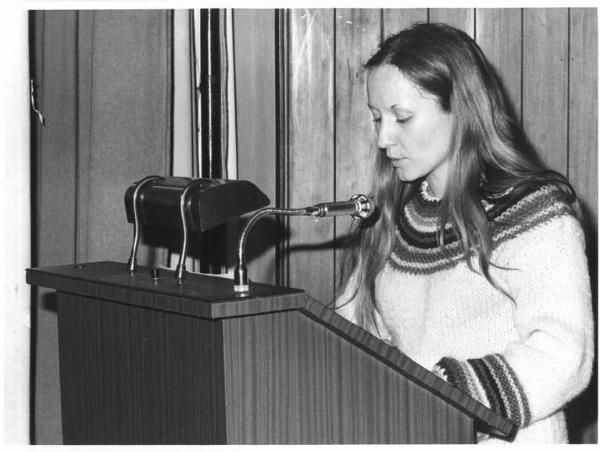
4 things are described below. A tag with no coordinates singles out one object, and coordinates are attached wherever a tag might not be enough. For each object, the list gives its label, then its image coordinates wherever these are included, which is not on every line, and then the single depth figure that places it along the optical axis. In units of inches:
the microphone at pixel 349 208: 84.8
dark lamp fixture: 85.9
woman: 92.5
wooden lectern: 80.7
